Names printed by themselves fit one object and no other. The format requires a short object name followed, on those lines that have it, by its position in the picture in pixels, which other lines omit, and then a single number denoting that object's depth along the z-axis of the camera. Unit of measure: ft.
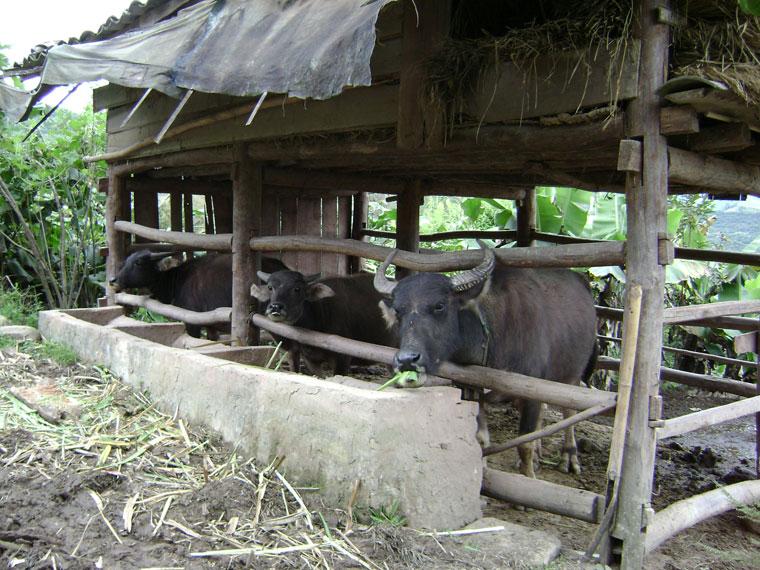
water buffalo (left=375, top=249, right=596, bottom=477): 15.49
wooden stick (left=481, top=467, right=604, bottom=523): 13.37
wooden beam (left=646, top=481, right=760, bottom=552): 13.17
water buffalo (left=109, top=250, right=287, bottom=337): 29.22
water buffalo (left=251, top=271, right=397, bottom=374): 23.09
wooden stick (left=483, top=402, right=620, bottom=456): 13.29
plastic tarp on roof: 13.12
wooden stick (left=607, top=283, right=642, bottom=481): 12.62
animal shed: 12.41
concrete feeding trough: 12.20
